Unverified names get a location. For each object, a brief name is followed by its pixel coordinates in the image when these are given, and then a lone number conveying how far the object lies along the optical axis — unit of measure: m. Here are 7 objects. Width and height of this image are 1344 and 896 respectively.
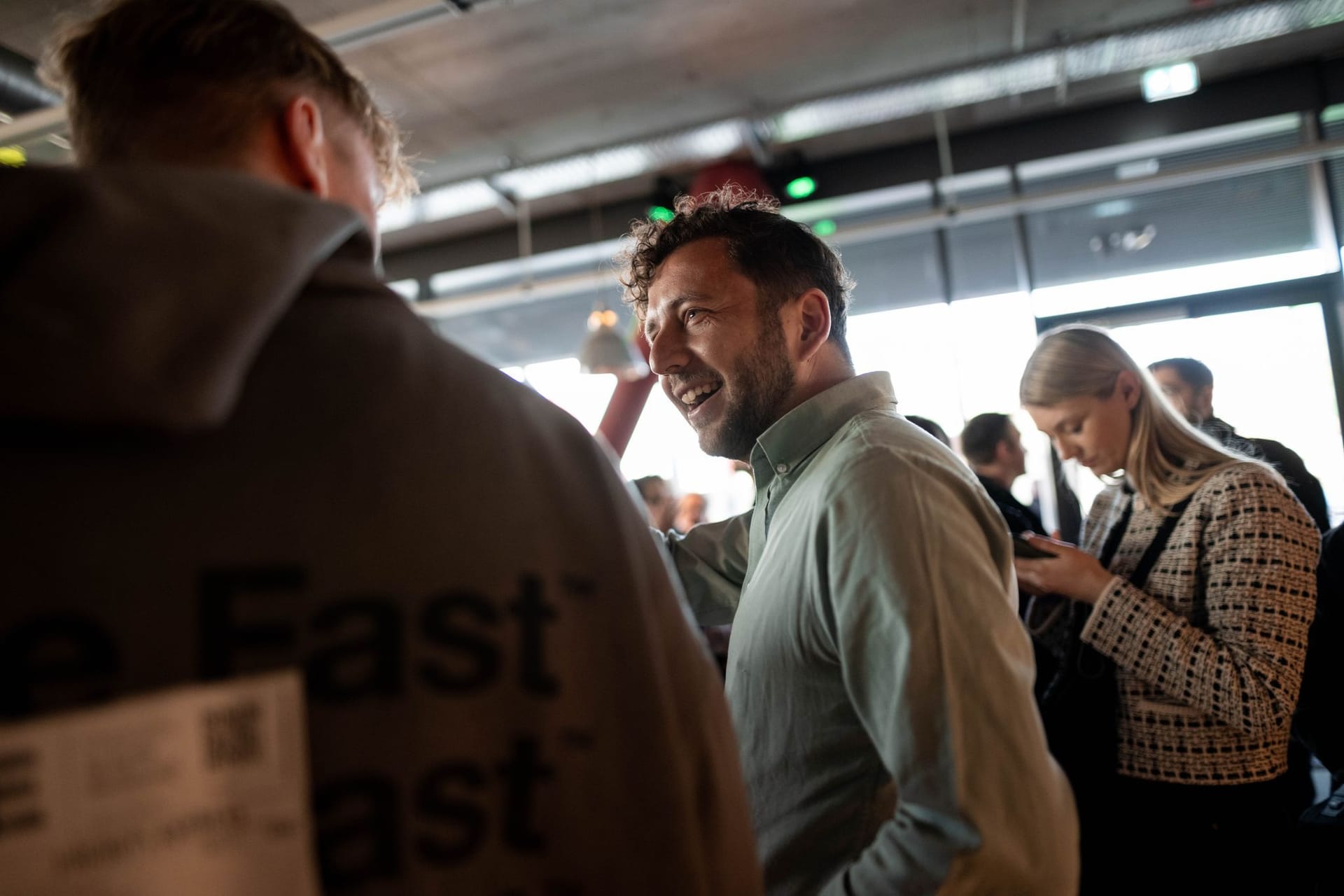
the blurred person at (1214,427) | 2.87
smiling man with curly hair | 0.89
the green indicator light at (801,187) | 6.07
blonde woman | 1.60
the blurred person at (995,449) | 3.14
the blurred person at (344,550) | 0.38
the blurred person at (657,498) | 4.51
